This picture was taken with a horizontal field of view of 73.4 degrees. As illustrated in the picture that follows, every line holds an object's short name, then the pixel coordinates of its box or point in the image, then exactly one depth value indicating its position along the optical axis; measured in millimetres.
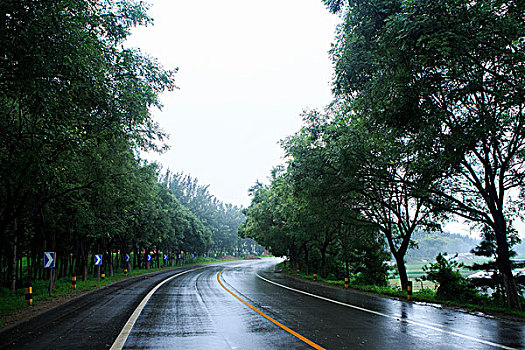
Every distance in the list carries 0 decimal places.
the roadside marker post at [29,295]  12952
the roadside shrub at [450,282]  15055
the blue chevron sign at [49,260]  14680
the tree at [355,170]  13969
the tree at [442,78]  8297
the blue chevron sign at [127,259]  32250
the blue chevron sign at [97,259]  22703
